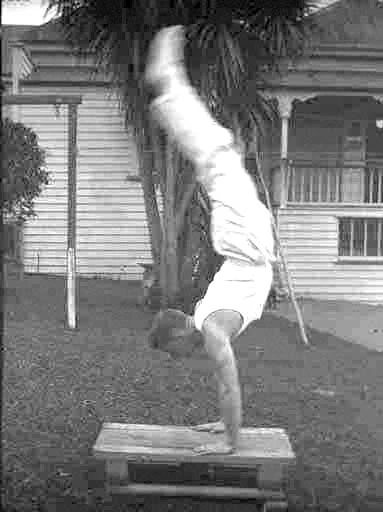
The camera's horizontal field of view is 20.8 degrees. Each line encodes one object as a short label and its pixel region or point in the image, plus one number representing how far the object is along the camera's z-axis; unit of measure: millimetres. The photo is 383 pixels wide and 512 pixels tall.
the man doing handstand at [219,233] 3494
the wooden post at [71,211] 8672
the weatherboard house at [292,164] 14336
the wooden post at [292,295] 8742
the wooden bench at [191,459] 4207
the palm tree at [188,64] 9492
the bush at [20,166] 9797
